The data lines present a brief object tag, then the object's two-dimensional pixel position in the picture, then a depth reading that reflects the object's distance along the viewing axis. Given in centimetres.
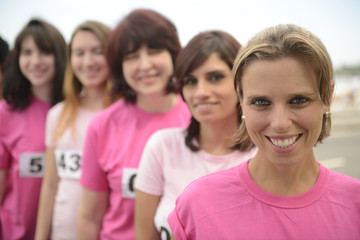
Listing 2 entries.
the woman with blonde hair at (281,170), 106
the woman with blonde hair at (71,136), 246
